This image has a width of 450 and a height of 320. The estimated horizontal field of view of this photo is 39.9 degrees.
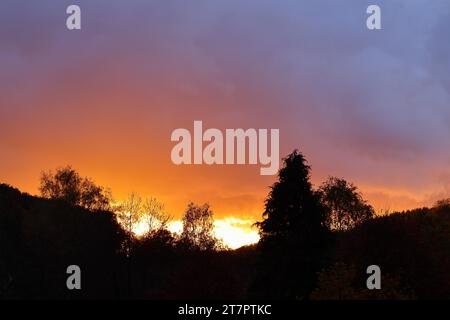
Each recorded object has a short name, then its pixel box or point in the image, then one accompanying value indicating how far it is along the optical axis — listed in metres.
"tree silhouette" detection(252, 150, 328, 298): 53.31
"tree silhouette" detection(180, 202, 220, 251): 112.62
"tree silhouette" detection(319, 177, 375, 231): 127.00
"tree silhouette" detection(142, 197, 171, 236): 109.01
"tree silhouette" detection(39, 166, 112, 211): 119.94
